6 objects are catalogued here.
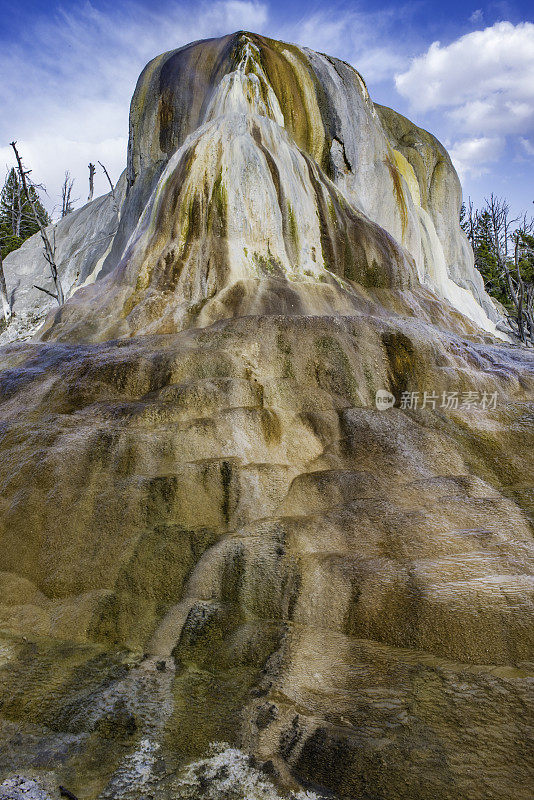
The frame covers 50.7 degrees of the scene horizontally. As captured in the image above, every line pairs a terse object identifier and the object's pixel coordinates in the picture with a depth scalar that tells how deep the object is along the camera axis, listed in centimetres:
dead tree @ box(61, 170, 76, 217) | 3012
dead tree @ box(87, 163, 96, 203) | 2648
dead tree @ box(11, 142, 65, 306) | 1647
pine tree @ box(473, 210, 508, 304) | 2633
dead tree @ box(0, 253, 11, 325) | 1759
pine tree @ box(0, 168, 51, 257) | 2530
